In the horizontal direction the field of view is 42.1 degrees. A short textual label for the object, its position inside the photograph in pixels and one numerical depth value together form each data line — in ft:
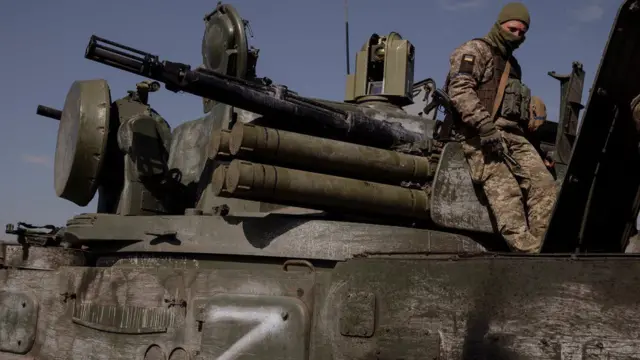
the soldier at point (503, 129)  18.16
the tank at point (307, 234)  13.73
